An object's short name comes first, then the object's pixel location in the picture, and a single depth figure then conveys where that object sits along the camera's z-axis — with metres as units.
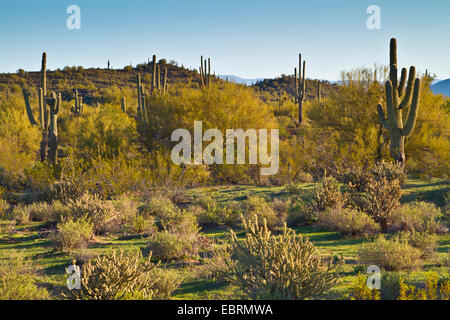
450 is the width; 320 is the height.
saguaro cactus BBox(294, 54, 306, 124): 33.09
